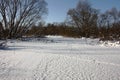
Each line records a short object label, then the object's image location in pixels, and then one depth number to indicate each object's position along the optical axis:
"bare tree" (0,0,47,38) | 14.07
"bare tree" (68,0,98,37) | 23.54
